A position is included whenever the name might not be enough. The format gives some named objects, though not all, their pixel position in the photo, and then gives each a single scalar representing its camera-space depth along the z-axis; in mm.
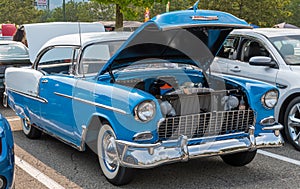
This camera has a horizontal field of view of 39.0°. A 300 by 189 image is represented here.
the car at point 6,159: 3168
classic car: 4105
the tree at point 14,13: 50969
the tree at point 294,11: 45159
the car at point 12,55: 9422
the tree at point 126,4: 12281
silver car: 6098
